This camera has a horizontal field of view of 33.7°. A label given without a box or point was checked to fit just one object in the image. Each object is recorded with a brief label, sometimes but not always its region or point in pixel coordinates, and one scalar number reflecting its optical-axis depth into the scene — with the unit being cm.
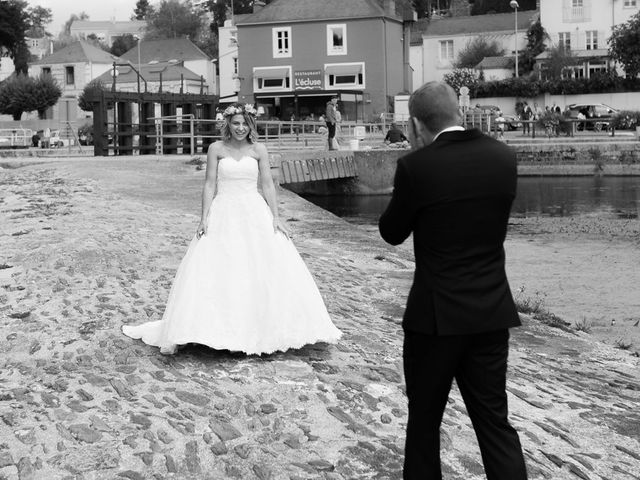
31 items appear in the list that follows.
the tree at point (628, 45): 5959
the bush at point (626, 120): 4966
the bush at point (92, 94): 3406
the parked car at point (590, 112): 5403
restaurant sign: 6906
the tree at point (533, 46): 7162
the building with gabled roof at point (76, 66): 9812
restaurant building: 6819
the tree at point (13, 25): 9556
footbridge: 3077
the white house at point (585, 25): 6981
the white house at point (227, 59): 7831
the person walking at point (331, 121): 3441
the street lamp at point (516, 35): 7301
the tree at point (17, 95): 8056
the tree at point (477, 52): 7744
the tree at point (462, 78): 6978
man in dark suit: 449
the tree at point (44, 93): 8144
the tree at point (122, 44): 13375
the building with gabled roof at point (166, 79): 8412
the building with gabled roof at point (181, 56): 9469
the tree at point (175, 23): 14250
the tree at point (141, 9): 18500
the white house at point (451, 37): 7925
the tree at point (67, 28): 19100
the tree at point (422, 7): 10969
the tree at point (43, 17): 16445
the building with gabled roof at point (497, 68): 7225
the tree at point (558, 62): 6731
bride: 753
